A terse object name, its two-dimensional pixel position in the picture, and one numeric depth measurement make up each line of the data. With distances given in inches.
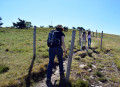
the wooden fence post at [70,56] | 165.0
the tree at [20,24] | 2277.9
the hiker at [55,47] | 165.3
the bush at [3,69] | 194.9
